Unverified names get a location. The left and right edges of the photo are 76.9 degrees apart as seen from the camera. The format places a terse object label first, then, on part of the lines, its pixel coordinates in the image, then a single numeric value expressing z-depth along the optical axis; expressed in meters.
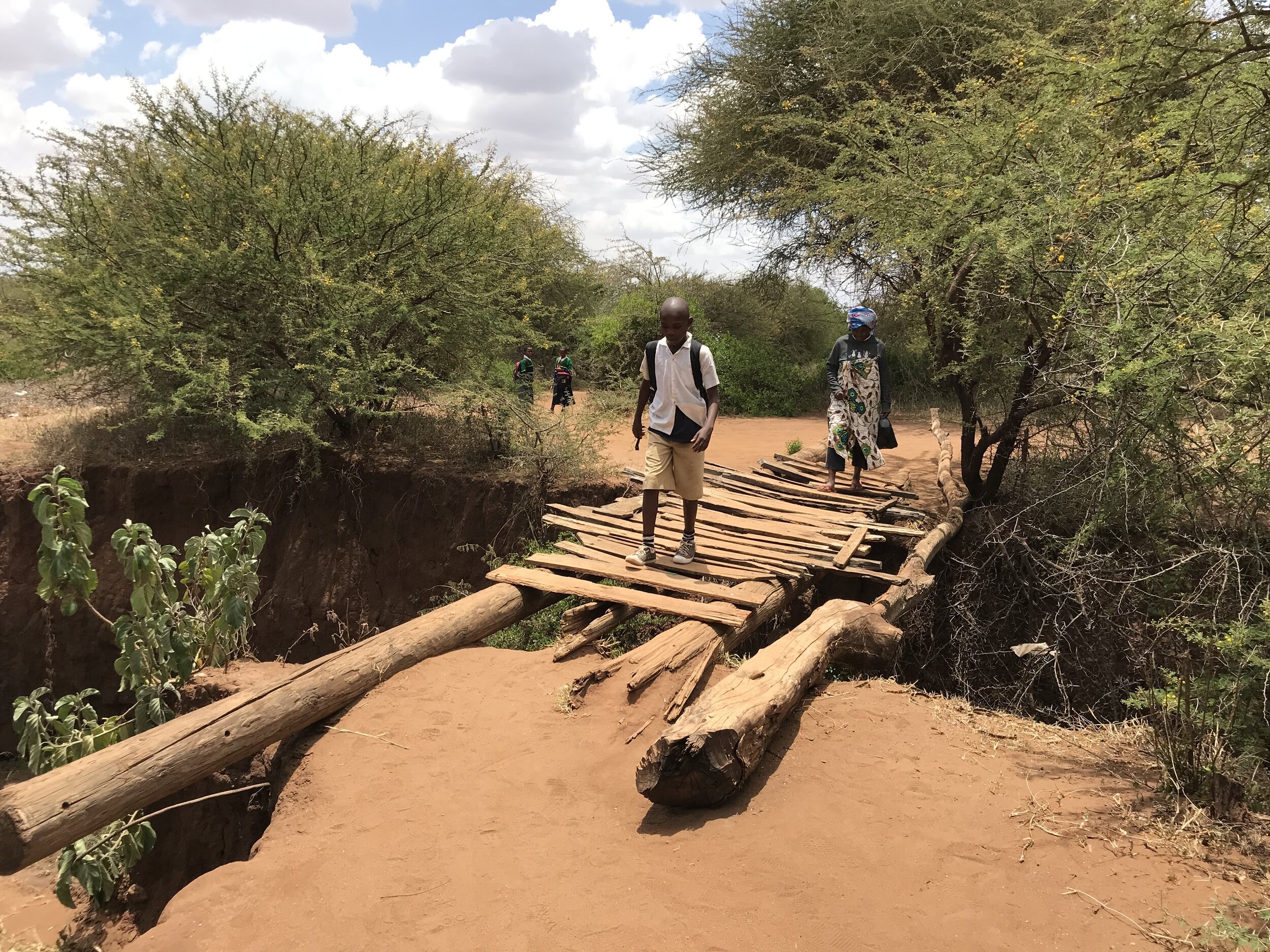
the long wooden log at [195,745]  3.10
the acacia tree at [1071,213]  4.33
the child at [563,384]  12.50
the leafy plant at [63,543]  4.59
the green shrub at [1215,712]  3.12
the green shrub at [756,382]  16.14
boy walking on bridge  4.96
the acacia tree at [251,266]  8.27
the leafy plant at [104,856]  3.90
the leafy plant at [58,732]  4.25
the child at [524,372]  11.14
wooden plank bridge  3.21
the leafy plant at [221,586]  5.03
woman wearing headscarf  6.88
